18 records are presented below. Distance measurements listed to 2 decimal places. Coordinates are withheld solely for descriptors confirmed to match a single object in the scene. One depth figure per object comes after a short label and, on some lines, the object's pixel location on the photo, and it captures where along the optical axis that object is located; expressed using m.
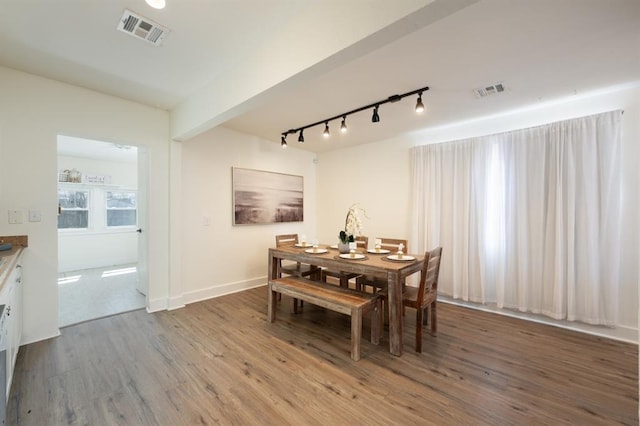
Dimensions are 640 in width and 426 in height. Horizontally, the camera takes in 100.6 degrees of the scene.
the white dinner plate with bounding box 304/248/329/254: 3.20
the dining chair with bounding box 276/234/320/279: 3.61
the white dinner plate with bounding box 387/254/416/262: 2.73
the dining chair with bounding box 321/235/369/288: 3.45
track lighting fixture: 2.67
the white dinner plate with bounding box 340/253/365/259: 2.83
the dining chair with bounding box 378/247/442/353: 2.40
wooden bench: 2.30
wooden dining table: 2.36
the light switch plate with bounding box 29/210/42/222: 2.55
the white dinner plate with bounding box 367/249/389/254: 3.21
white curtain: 2.73
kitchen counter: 1.67
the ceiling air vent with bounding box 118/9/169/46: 1.83
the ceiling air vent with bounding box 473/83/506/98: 2.60
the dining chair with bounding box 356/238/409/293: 3.10
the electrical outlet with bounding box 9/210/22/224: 2.46
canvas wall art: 4.24
